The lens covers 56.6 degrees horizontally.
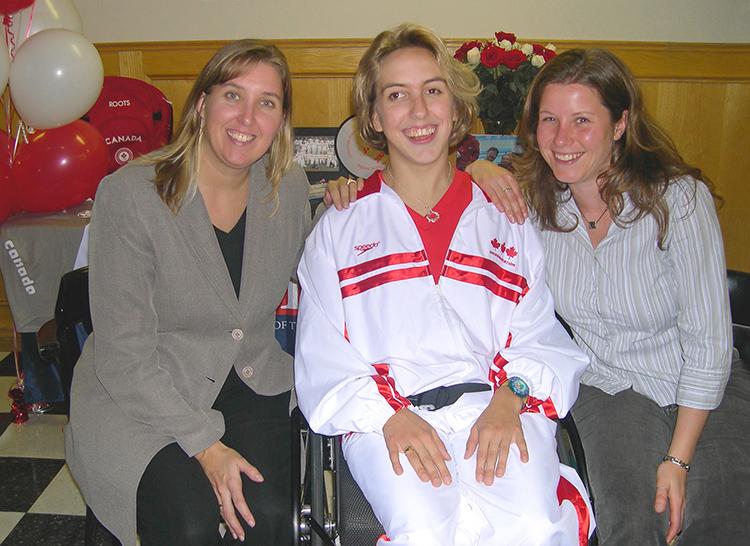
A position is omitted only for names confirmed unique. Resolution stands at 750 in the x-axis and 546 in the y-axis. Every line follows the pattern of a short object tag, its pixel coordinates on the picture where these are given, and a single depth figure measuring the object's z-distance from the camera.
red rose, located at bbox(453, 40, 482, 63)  3.00
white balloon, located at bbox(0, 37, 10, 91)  2.66
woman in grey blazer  1.57
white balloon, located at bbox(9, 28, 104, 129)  2.68
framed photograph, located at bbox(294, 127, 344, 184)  3.55
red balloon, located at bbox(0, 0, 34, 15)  2.66
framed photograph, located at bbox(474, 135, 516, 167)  2.87
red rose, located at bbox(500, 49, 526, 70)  2.87
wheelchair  1.46
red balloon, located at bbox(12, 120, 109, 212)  2.81
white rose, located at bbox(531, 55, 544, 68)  2.92
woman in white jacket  1.41
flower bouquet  2.88
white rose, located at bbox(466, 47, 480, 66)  2.91
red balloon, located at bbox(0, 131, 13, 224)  2.74
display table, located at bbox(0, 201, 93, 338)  2.77
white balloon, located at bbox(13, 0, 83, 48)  2.84
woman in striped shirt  1.51
